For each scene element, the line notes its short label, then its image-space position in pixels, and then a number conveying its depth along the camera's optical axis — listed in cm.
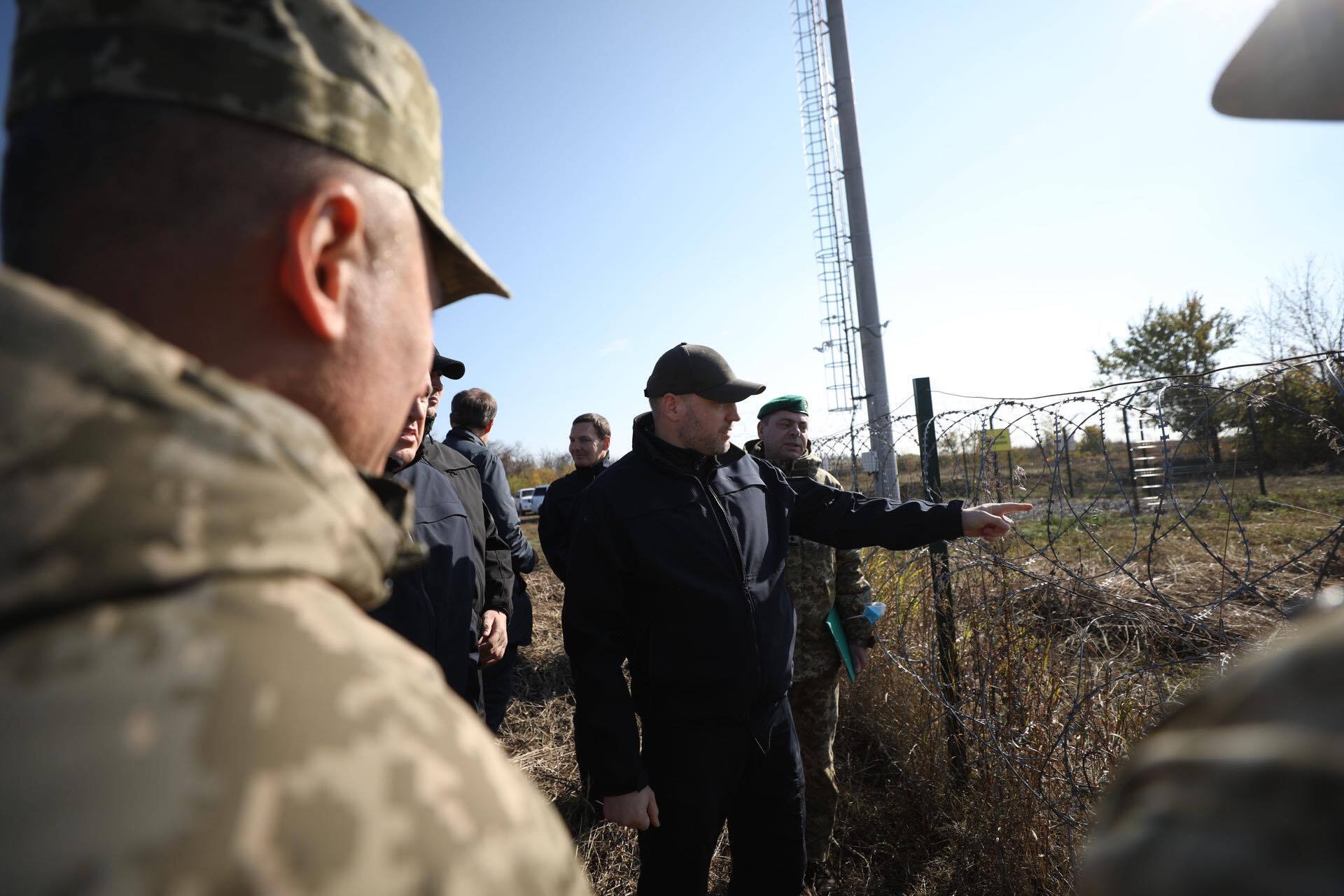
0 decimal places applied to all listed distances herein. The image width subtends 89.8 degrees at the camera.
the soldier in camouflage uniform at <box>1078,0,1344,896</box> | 34
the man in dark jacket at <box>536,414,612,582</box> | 489
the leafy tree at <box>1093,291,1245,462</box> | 2248
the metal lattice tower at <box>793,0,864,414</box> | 1035
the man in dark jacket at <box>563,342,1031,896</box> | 239
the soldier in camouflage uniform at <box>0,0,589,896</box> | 38
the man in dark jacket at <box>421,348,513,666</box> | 300
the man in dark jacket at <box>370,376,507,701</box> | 239
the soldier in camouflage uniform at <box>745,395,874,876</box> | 342
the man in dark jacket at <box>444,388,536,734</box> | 401
